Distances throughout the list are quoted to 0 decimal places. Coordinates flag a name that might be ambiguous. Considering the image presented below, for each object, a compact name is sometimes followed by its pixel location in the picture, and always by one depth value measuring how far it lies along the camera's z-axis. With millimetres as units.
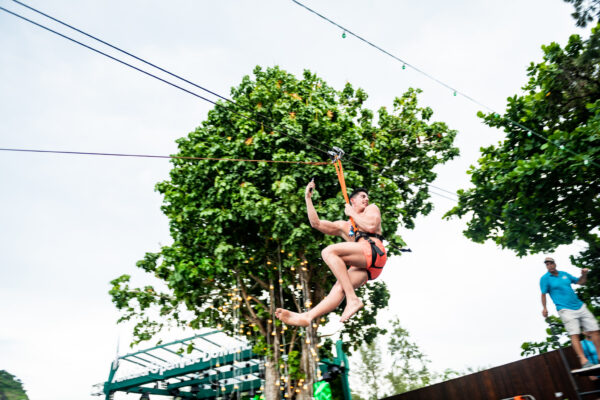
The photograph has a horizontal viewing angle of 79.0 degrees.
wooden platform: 4871
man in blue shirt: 5445
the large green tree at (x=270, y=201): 8453
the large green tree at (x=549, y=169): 7812
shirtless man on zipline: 3232
